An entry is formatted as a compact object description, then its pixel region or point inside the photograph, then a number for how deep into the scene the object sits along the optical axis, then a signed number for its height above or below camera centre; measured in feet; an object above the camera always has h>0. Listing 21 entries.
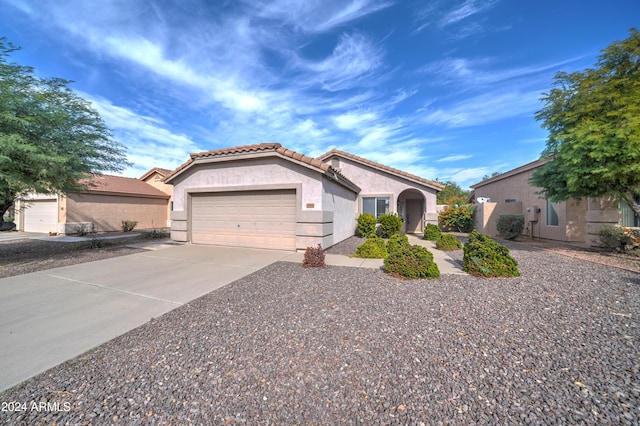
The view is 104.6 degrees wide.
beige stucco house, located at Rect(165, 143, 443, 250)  29.68 +2.27
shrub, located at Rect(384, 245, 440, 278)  19.08 -3.70
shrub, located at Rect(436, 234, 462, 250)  32.48 -3.50
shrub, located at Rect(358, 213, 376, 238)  41.06 -1.44
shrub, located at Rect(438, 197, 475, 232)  57.23 -0.11
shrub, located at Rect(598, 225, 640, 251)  27.40 -2.30
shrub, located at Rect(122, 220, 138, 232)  58.79 -2.20
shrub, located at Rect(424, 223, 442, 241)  41.69 -2.62
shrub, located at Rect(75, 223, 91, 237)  49.43 -2.89
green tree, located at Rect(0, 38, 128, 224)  21.33 +8.02
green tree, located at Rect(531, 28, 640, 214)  23.00 +8.94
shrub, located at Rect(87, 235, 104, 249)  33.45 -3.83
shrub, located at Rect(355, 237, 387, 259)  27.09 -3.73
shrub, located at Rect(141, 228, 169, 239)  44.42 -3.45
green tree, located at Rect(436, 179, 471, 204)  145.25 +16.19
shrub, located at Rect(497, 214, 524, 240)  43.29 -1.64
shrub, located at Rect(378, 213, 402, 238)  42.75 -1.33
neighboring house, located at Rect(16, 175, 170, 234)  52.31 +1.42
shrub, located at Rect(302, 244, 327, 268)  22.58 -3.92
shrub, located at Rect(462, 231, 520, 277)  19.33 -3.53
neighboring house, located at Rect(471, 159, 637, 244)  33.50 +0.97
